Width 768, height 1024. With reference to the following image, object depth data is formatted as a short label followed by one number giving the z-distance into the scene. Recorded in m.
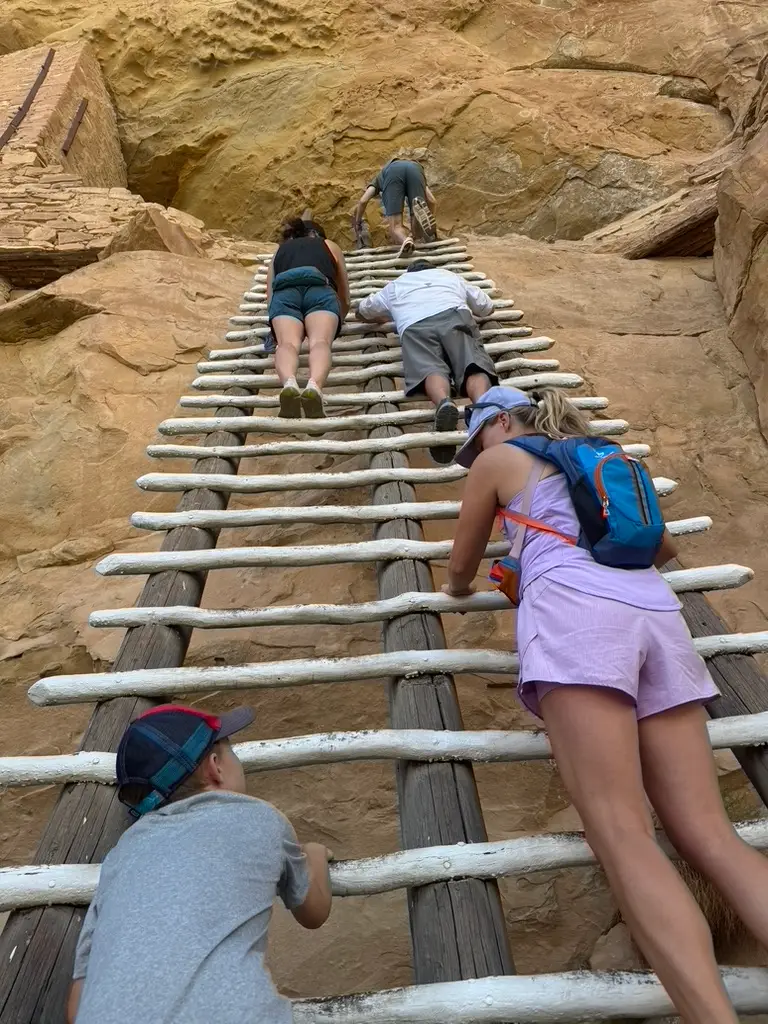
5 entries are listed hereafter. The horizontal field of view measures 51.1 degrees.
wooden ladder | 0.93
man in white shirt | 2.34
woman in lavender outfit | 0.88
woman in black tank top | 2.46
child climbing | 0.75
